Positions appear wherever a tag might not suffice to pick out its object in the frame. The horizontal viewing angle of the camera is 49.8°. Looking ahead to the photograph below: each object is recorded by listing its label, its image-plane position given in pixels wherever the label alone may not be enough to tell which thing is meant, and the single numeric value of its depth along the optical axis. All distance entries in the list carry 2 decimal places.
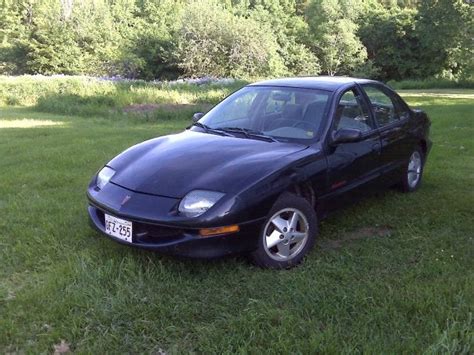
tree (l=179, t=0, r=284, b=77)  27.47
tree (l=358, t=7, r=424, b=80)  40.38
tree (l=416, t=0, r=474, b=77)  31.36
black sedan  3.45
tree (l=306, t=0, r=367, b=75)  40.78
